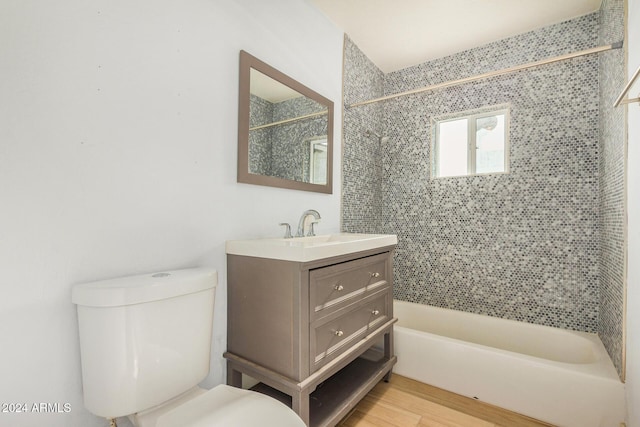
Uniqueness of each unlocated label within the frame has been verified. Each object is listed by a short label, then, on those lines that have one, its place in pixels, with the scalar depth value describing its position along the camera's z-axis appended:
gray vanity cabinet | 1.22
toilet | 0.91
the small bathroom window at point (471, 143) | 2.48
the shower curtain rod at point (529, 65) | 1.51
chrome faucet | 1.82
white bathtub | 1.50
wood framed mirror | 1.57
